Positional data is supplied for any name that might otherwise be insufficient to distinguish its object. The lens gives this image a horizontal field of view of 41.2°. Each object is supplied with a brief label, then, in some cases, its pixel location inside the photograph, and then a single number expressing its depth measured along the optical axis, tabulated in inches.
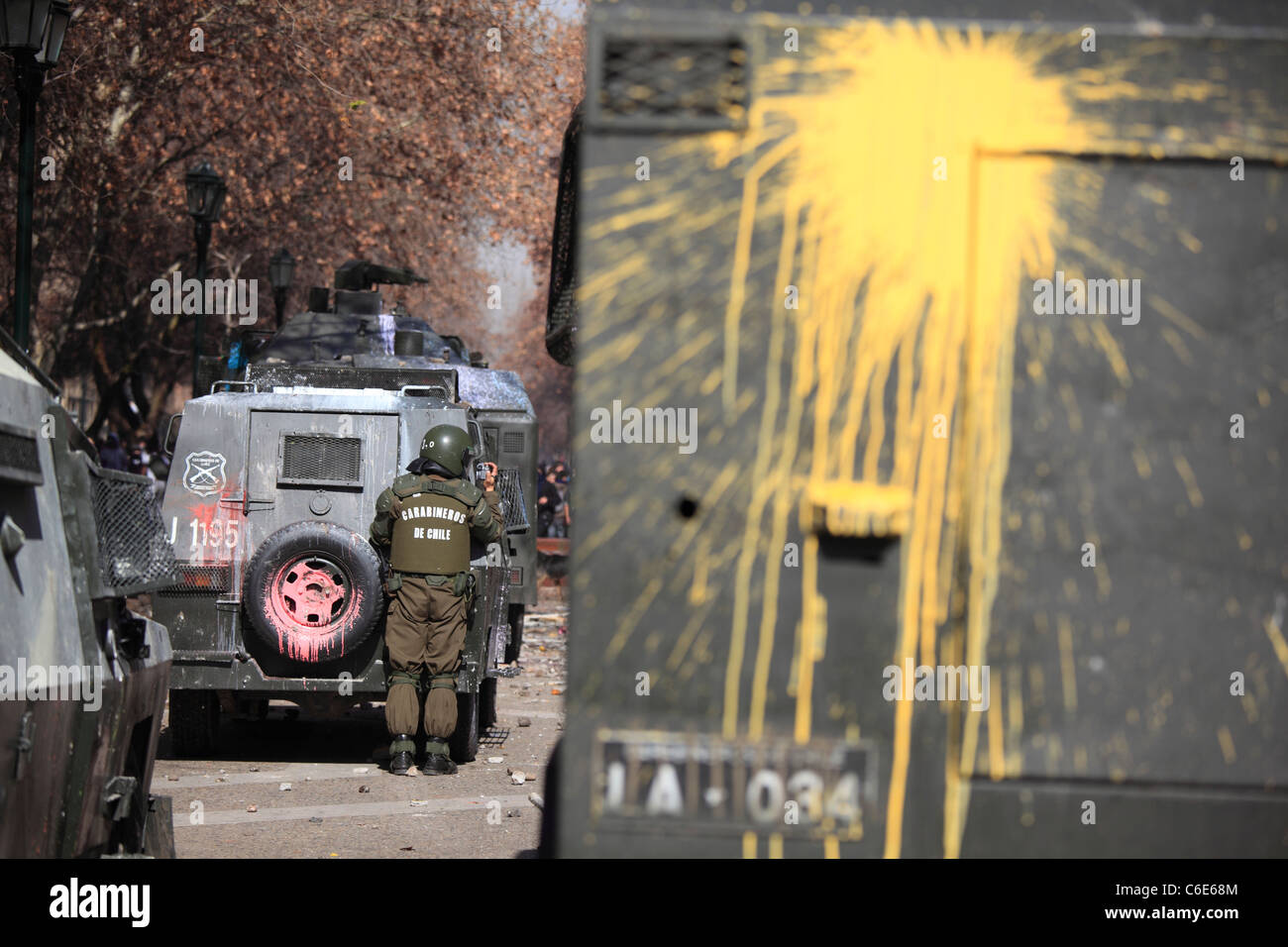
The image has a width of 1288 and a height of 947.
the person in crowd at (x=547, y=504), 1339.8
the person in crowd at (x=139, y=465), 1252.8
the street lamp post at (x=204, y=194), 767.7
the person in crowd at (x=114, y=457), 1063.8
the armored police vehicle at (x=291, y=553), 401.4
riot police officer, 387.5
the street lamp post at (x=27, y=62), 460.1
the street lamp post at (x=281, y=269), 944.9
